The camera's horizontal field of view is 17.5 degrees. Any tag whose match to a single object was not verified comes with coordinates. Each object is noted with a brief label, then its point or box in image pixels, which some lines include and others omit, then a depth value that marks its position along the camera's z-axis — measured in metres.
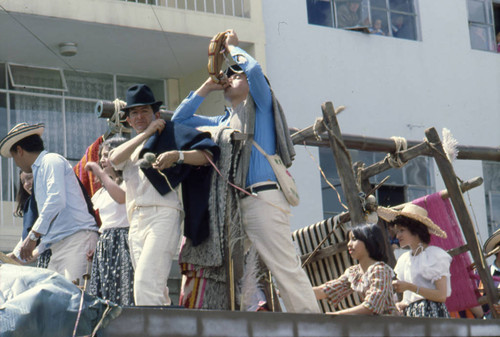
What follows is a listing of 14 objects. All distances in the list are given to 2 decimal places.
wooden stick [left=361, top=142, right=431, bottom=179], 13.35
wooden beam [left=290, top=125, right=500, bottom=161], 12.86
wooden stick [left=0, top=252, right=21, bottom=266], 10.05
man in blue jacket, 9.45
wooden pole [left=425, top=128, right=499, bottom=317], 12.66
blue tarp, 7.29
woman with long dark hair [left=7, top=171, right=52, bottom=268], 10.78
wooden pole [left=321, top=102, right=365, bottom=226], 11.96
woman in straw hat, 10.67
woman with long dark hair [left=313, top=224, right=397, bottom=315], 9.30
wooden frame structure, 12.11
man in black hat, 9.21
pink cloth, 12.54
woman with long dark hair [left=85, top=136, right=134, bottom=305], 10.54
